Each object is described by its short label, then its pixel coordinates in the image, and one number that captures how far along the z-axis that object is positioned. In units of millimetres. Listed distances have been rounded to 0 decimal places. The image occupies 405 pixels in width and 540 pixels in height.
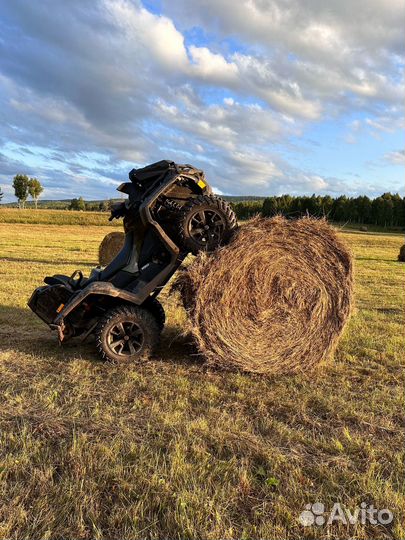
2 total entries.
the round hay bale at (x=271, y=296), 5227
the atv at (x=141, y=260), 5406
